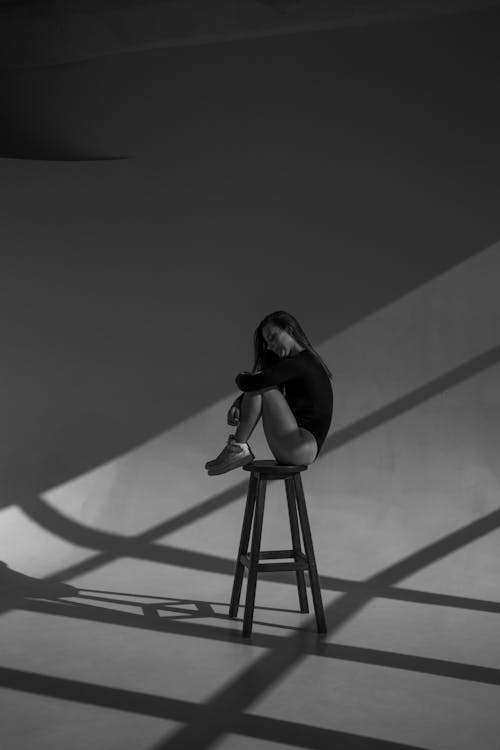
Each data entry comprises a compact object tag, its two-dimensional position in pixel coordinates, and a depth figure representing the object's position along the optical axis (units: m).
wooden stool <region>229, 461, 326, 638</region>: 3.71
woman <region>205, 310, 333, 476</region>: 3.81
